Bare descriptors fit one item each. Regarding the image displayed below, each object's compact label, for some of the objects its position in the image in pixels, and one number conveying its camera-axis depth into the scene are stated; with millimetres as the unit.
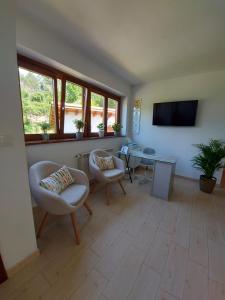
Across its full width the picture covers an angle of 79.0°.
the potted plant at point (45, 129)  2121
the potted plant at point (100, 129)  3266
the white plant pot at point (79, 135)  2682
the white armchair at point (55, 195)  1430
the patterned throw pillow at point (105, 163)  2625
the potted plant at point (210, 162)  2714
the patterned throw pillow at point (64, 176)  1796
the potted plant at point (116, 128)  3756
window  1997
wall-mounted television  3250
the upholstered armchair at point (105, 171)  2336
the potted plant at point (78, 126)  2650
